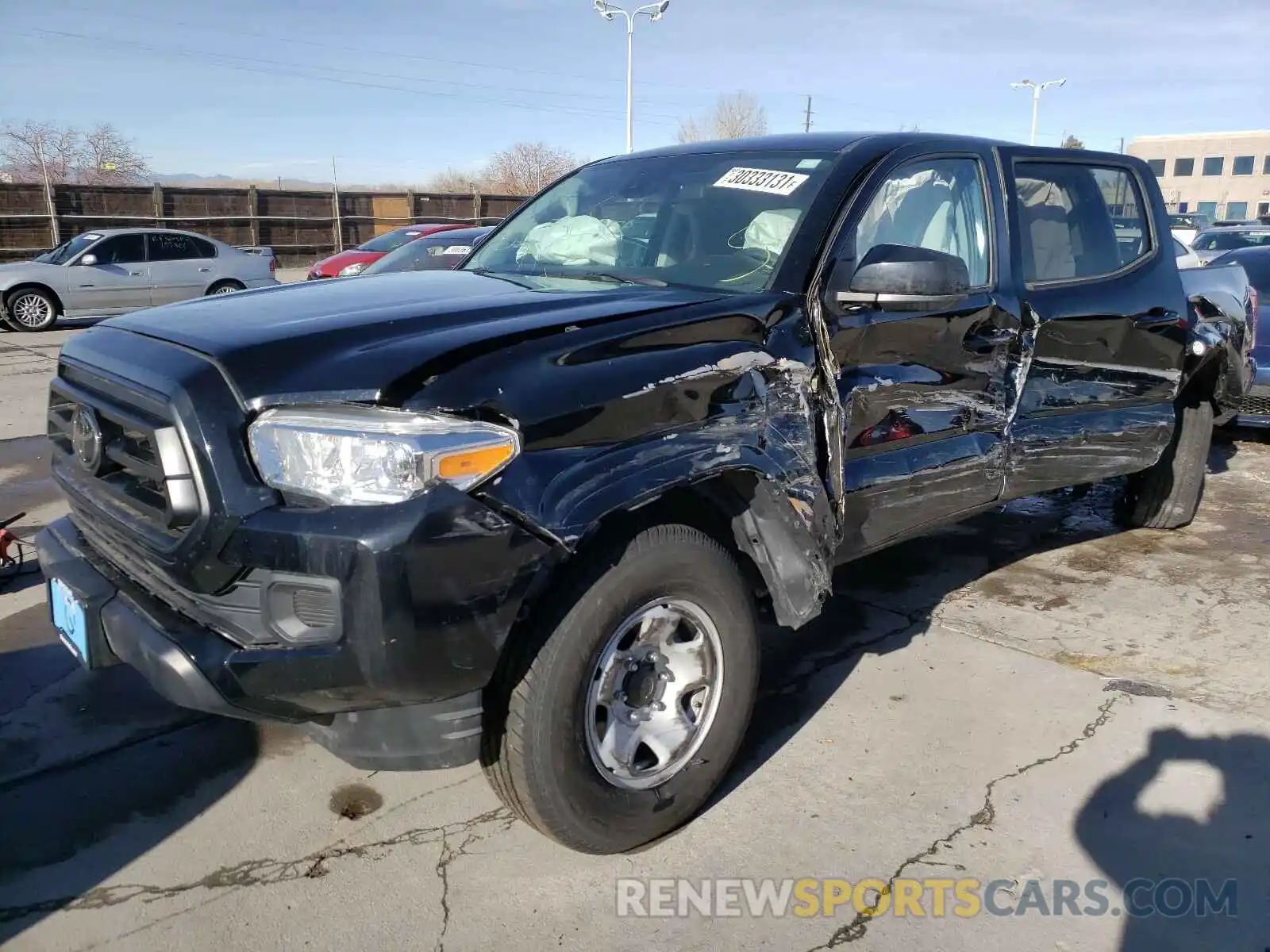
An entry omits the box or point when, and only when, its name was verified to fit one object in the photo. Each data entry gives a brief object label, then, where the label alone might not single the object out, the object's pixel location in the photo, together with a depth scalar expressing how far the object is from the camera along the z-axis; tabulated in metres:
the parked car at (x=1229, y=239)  17.83
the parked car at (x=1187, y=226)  22.11
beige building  78.88
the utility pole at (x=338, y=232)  27.70
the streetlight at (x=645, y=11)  27.83
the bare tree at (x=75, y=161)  40.06
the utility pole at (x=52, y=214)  22.39
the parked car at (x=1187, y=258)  12.38
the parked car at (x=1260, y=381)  7.40
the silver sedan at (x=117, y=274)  14.87
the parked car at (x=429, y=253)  11.62
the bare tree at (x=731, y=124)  57.56
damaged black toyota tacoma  2.15
